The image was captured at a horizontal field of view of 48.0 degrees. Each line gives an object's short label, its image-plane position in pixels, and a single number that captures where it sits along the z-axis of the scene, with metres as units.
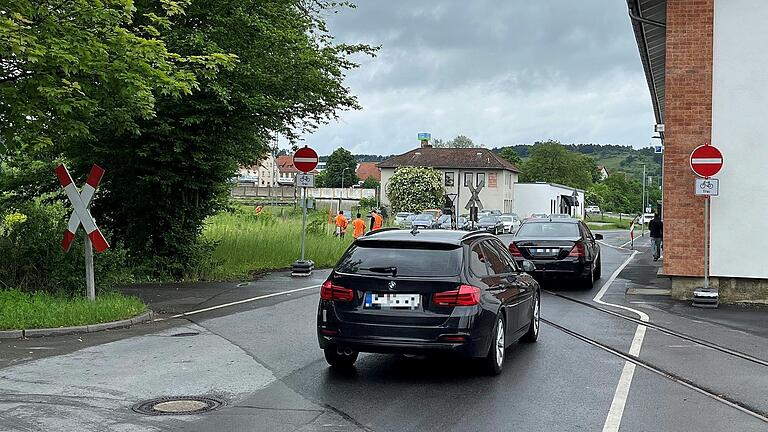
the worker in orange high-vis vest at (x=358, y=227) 32.34
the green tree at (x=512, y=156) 158.05
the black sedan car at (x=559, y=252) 19.44
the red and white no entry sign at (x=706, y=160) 15.88
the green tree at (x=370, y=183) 158.38
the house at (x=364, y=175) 193.73
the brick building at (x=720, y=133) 16.77
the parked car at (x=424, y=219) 55.46
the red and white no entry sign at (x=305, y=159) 22.04
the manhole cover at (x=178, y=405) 7.34
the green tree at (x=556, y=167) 141.00
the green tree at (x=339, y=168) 150.00
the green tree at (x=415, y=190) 89.00
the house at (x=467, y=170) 96.19
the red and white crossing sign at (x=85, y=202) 13.08
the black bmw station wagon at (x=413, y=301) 8.55
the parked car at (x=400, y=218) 64.13
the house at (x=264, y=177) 174.15
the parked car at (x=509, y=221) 64.94
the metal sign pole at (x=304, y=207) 21.94
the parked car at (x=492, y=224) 60.94
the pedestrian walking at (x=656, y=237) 31.73
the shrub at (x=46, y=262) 14.35
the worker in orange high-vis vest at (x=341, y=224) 33.47
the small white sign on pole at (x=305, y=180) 21.97
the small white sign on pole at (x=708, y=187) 15.93
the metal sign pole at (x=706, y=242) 16.26
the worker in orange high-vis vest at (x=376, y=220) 35.99
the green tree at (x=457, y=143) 159.50
